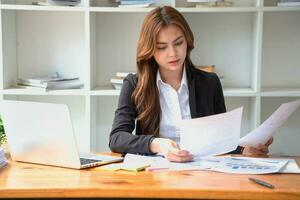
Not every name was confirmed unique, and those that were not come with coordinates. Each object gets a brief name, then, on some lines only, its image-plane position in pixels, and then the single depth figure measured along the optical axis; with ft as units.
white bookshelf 9.42
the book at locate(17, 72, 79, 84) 8.93
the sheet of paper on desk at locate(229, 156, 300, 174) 4.66
